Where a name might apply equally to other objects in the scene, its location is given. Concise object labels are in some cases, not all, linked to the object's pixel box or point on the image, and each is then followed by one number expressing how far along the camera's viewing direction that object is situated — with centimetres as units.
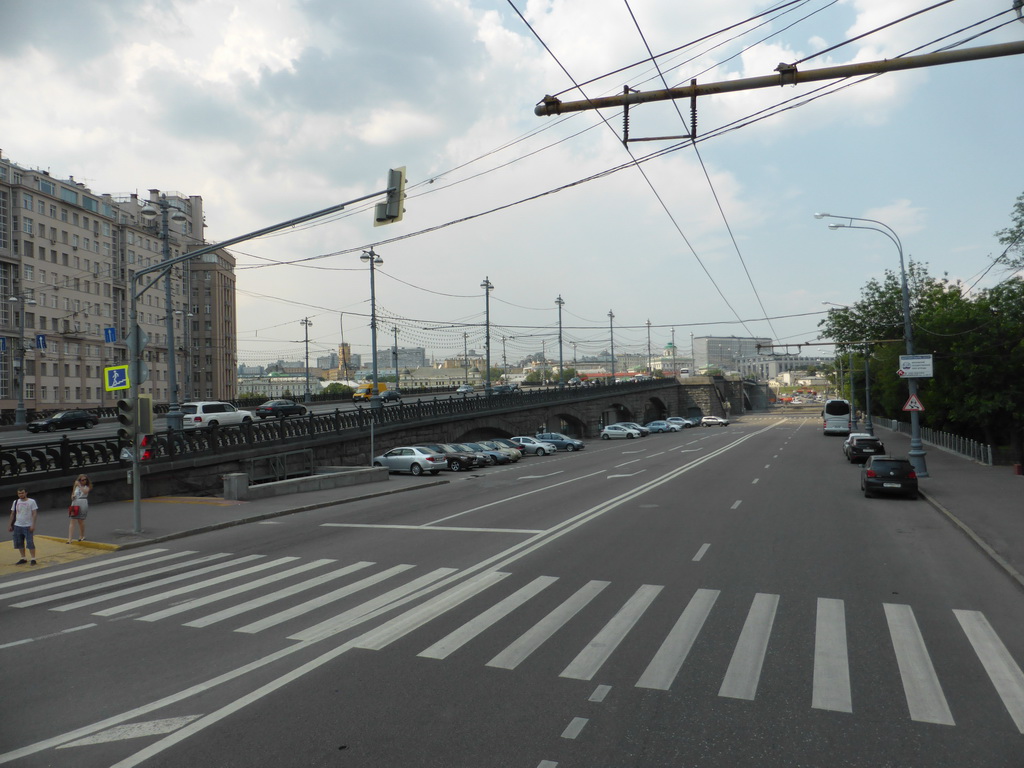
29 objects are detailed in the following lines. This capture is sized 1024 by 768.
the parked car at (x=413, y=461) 3444
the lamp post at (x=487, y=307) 5522
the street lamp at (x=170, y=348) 2402
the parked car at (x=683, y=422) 8481
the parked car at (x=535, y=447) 5012
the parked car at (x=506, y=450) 4353
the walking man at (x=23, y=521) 1414
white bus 6212
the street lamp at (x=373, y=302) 3934
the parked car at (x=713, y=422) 9444
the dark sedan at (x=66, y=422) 4572
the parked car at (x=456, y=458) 3719
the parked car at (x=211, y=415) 4253
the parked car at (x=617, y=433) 6881
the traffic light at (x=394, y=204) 1263
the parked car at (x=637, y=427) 7079
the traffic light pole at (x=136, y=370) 1656
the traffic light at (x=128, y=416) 1647
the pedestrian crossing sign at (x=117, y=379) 1762
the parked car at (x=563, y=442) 5378
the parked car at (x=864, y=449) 3453
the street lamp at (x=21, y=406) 5195
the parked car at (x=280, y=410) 5469
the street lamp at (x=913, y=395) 2797
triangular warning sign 2862
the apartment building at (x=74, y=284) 7106
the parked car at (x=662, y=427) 7994
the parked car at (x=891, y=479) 2238
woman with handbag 1600
